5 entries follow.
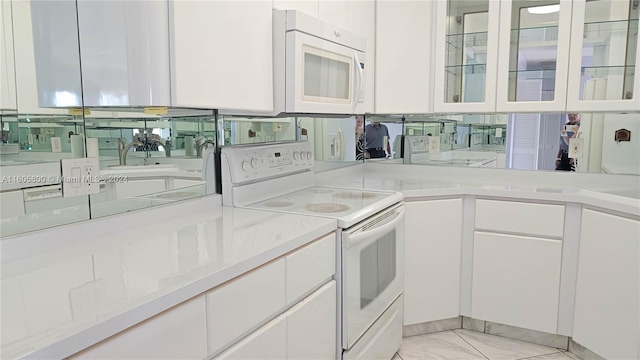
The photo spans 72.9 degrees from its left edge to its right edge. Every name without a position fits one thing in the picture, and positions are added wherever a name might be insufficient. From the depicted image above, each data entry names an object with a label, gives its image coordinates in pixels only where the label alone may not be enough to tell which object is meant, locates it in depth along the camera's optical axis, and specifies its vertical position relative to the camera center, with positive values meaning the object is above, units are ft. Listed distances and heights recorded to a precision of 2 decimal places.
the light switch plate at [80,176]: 4.26 -0.48
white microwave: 5.54 +0.89
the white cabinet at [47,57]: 4.04 +0.68
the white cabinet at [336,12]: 6.58 +1.86
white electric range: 5.37 -1.25
